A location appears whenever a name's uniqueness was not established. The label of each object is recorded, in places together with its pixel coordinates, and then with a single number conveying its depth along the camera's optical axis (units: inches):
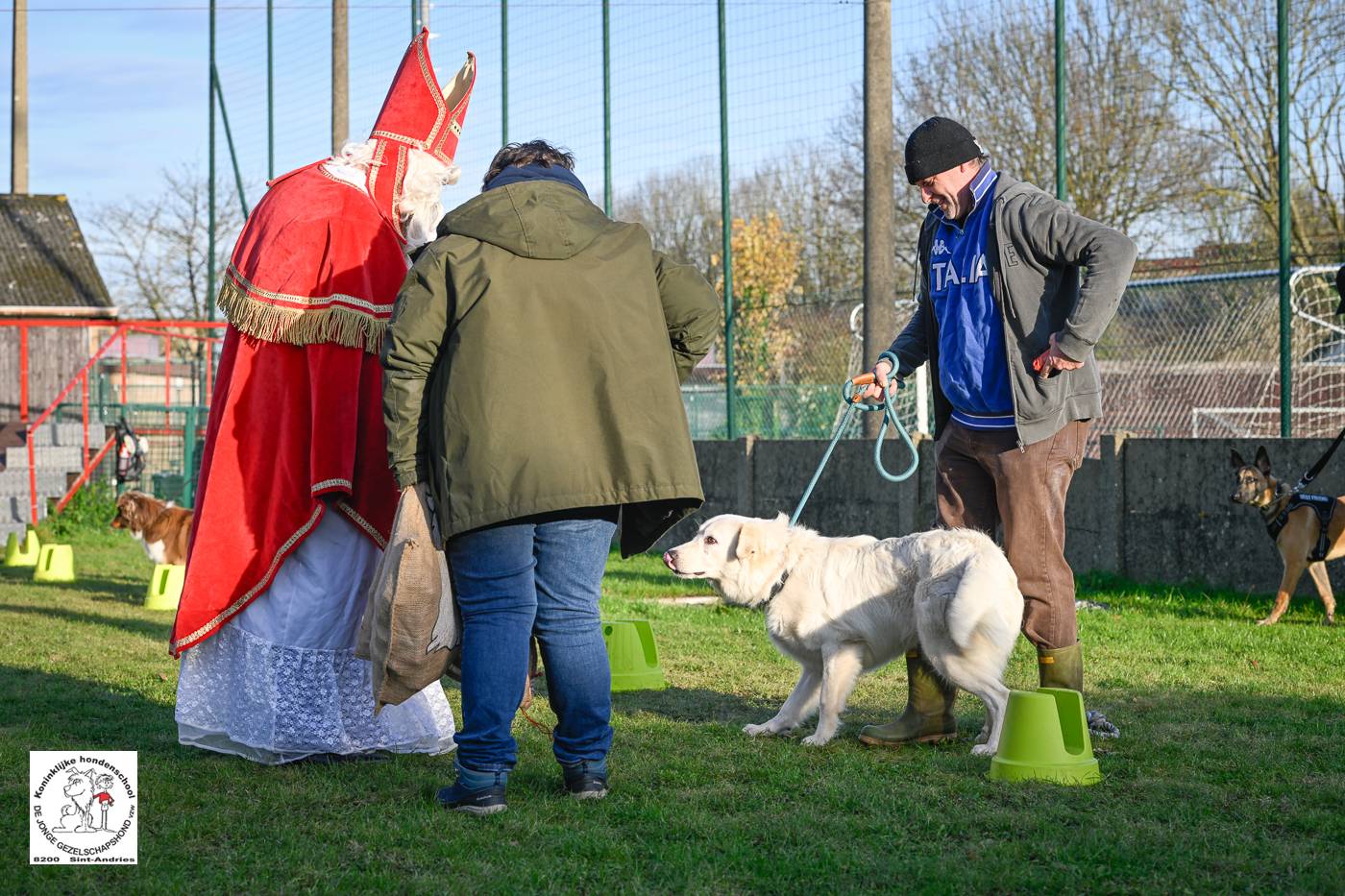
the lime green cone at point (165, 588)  340.2
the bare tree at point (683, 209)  538.3
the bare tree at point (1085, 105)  510.9
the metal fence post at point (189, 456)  637.9
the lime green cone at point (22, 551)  450.9
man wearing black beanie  167.0
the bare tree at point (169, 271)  1288.1
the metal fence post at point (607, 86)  516.7
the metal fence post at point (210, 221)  750.6
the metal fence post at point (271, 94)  740.0
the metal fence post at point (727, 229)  469.7
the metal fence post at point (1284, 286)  327.5
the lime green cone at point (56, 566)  403.2
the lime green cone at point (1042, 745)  150.5
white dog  167.6
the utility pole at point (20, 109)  1090.7
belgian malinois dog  280.7
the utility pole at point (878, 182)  417.4
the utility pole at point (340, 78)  685.9
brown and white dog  387.2
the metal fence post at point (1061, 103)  366.2
